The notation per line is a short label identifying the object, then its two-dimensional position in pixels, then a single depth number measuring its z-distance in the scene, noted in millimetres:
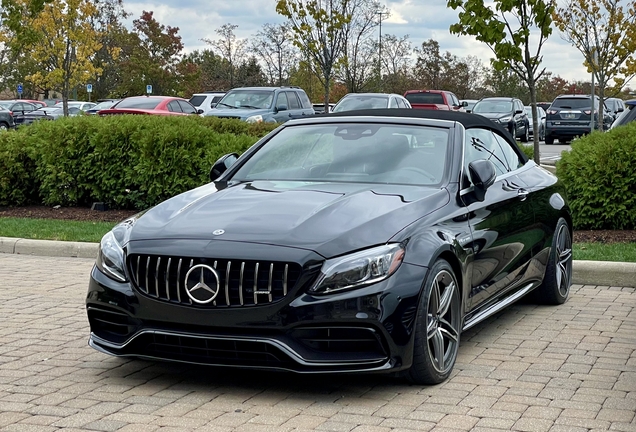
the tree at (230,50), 62138
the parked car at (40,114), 45688
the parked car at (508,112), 35906
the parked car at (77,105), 45312
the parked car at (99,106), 39969
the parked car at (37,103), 49994
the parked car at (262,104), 23961
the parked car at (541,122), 41406
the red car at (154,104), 25450
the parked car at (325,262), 5156
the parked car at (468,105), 38469
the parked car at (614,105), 41144
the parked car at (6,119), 41406
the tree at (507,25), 14219
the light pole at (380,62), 56750
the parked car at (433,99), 35438
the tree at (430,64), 67125
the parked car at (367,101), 25688
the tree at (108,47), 71438
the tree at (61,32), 34156
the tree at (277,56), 57469
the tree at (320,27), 27562
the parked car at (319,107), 39366
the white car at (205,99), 34094
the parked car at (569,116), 36750
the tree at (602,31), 28219
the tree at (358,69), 49456
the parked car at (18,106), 46969
